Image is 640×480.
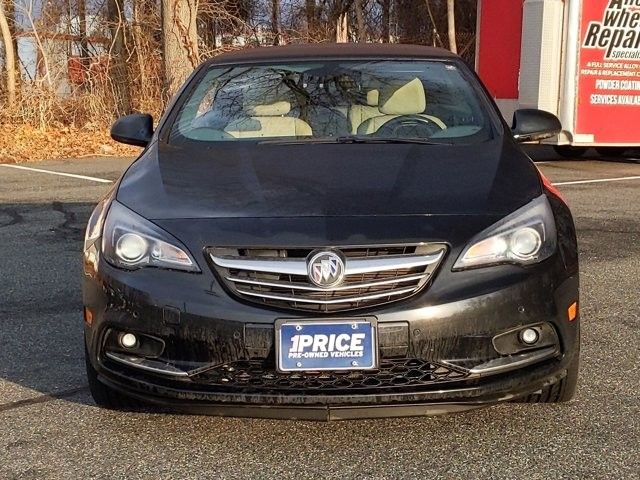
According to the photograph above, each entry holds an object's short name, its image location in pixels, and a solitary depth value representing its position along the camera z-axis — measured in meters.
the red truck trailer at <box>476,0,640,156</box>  12.43
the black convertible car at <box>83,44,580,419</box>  3.06
